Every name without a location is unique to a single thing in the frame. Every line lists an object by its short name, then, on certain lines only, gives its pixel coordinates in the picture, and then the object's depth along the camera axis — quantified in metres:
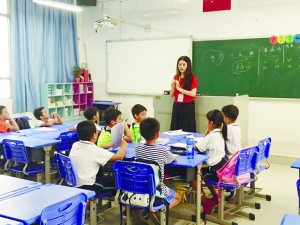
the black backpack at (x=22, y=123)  5.67
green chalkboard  6.49
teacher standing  5.21
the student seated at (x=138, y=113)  4.23
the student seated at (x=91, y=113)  4.54
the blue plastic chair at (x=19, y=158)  3.96
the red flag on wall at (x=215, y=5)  7.00
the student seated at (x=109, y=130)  3.86
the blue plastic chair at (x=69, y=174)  3.20
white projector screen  7.70
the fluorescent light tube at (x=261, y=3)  6.41
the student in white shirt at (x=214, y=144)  3.62
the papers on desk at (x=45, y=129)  5.08
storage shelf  7.71
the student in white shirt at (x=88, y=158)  3.21
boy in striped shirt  3.10
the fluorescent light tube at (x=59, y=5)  6.09
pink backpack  3.56
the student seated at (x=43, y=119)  5.45
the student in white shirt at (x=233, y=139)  3.92
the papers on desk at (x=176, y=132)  4.70
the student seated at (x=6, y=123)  4.95
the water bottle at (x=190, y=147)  3.39
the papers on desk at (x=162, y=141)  3.91
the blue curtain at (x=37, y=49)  7.16
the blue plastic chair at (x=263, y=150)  3.82
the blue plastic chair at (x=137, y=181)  2.88
